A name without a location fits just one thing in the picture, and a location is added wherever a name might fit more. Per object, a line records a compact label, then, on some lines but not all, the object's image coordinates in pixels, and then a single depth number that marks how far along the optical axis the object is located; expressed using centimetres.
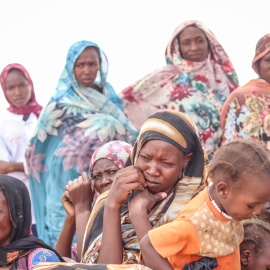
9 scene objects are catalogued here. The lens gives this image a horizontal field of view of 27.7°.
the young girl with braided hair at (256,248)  310
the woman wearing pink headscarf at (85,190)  388
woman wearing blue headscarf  589
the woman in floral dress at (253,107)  543
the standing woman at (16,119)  662
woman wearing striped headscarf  304
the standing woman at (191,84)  634
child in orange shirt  257
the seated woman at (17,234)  313
